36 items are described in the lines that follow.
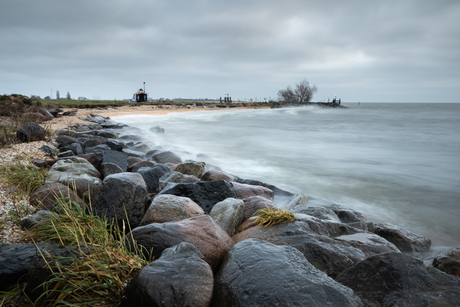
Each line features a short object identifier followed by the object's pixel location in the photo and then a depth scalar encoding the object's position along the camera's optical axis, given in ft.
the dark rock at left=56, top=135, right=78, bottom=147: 27.04
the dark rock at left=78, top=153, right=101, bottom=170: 20.46
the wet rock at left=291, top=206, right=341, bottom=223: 14.16
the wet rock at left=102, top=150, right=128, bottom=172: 20.54
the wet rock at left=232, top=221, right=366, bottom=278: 9.13
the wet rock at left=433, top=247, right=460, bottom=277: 9.93
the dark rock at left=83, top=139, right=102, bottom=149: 28.86
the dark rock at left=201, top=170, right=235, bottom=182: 20.74
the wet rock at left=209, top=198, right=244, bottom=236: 11.93
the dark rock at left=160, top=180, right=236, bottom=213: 14.12
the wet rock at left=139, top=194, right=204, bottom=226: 10.81
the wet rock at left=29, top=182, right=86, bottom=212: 12.07
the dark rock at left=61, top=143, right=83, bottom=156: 24.53
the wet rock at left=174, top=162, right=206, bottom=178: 21.90
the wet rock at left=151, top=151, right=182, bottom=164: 28.07
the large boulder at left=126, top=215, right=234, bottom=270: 8.61
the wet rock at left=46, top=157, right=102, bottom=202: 14.23
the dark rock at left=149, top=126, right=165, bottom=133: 56.47
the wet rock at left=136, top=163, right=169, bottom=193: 18.26
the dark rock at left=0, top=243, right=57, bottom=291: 7.03
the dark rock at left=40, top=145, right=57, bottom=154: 22.36
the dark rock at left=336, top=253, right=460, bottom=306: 6.91
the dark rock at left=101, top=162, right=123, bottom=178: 18.59
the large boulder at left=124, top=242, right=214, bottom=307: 6.06
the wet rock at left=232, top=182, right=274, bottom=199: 17.42
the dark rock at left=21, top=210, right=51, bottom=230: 9.14
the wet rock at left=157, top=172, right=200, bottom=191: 17.35
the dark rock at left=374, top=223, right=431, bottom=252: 13.47
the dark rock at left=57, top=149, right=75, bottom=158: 21.64
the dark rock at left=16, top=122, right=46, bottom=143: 23.86
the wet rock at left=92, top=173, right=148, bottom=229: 11.46
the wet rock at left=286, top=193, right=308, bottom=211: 17.21
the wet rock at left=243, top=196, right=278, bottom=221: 14.08
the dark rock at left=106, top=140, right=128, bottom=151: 28.53
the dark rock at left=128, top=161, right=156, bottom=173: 22.78
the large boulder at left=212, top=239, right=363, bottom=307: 6.30
